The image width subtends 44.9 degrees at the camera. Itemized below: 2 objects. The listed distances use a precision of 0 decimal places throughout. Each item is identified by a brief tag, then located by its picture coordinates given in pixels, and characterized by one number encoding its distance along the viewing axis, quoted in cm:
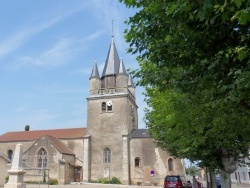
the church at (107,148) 4569
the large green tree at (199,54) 544
